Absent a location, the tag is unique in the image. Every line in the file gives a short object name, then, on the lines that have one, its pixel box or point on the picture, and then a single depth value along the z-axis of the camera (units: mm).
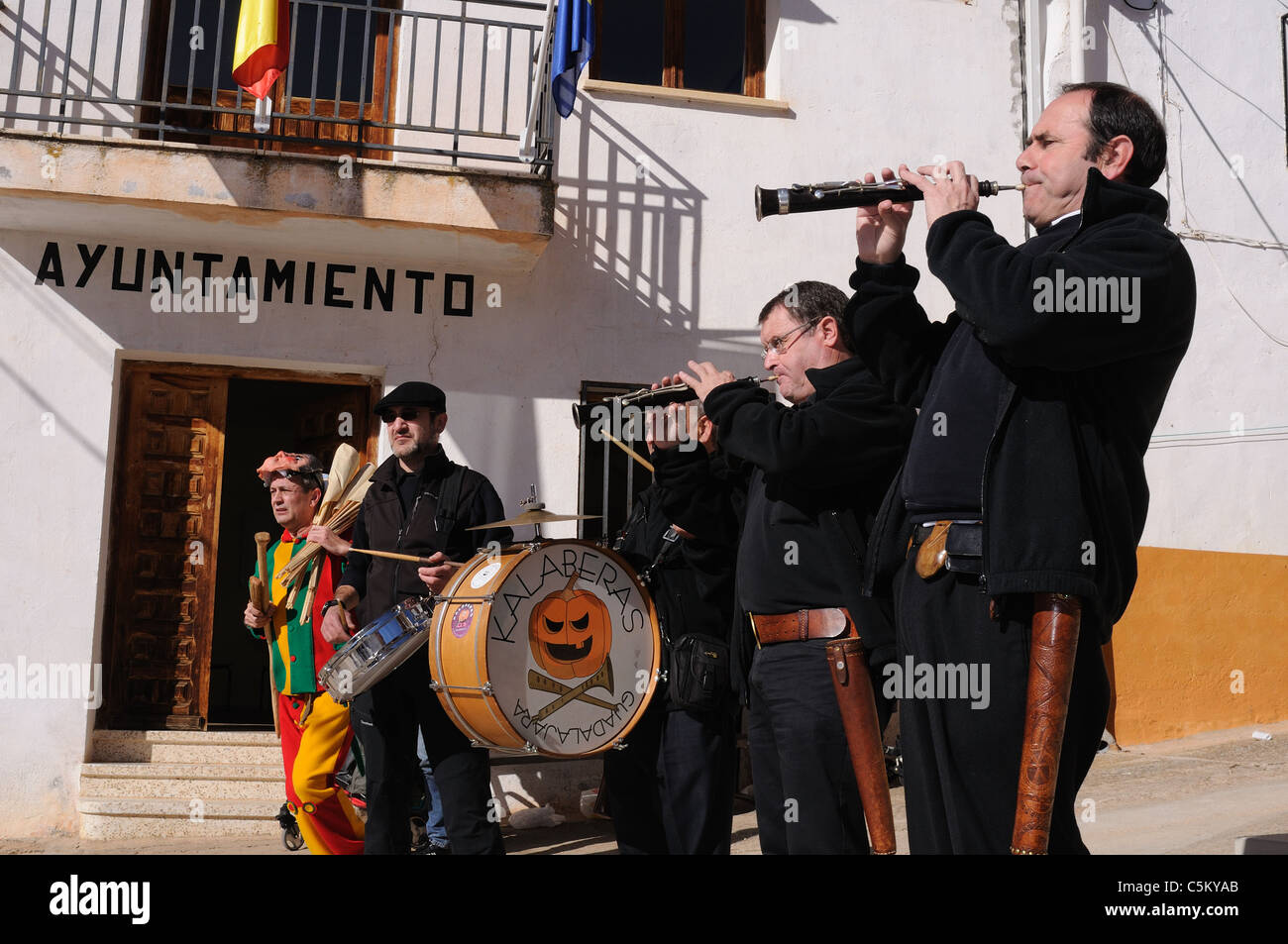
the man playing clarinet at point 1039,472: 2322
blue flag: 7418
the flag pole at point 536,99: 7547
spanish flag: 7406
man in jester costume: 5824
